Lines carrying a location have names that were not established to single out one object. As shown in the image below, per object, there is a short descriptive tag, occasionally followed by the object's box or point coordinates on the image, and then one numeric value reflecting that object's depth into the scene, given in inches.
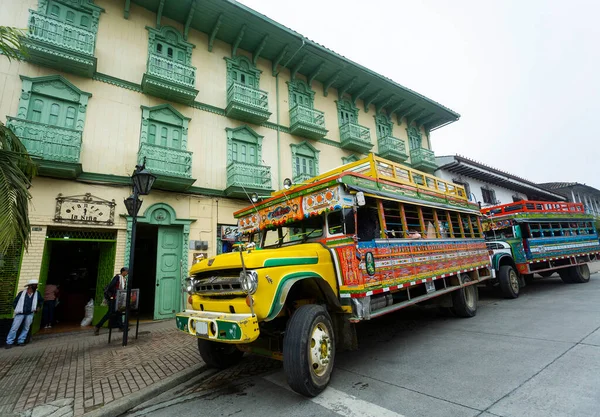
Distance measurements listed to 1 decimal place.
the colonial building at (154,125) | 337.7
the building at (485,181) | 784.3
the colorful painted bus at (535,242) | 402.3
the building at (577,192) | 1171.9
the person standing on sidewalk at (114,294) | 304.3
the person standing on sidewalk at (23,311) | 280.1
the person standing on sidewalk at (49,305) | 361.1
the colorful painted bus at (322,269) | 137.6
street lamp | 275.0
